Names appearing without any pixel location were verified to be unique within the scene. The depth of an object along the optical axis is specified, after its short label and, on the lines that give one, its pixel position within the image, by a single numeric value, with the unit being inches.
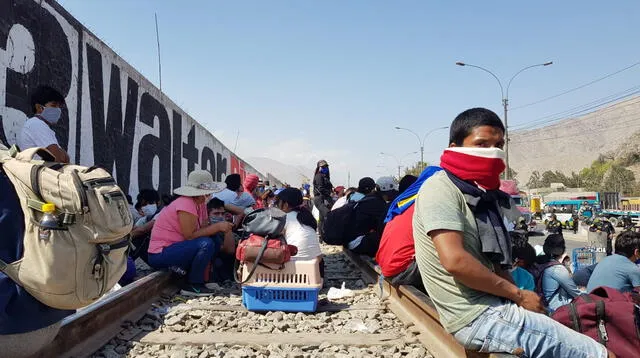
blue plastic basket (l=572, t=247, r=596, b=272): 325.1
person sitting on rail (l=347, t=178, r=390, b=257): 300.0
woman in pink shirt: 231.0
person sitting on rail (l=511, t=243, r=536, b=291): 182.2
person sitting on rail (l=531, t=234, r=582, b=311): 176.7
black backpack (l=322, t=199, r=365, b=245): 314.2
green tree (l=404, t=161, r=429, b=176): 3060.0
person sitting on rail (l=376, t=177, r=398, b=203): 327.3
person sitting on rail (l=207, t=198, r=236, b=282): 260.1
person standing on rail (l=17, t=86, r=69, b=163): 210.1
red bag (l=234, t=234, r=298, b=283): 190.7
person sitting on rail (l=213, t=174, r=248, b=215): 339.0
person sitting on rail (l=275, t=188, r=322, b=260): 202.5
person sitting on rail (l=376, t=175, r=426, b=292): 173.3
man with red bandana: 95.3
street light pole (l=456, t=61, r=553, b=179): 1061.1
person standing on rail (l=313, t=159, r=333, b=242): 521.0
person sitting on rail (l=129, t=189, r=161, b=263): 271.4
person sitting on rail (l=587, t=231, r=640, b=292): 182.5
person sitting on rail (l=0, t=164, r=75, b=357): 91.6
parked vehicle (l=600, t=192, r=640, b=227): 1194.8
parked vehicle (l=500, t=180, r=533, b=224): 312.6
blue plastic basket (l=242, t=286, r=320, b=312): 192.7
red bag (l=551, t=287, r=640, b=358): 113.0
